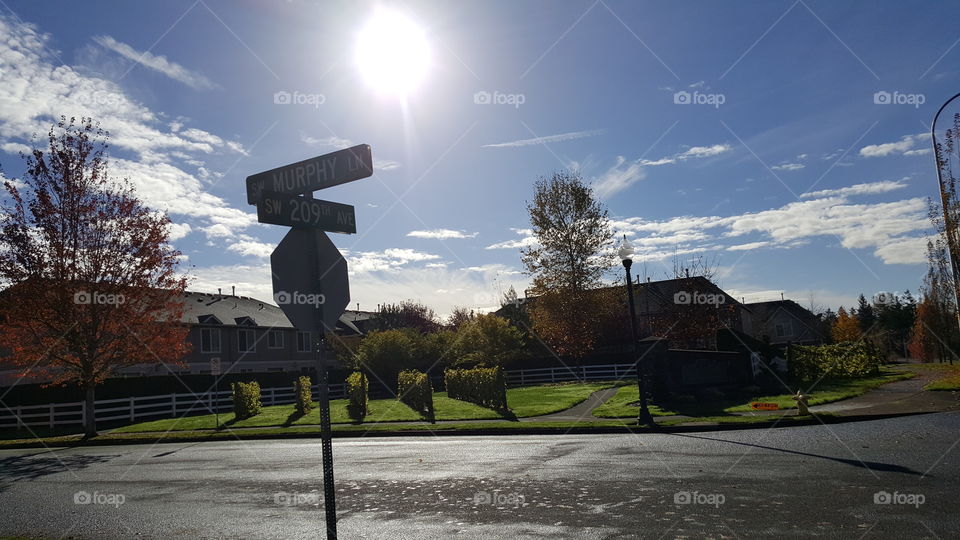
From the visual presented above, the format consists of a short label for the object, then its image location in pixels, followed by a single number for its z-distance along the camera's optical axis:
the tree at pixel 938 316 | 48.16
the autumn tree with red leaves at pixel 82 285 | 21.80
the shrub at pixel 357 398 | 25.17
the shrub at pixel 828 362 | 31.58
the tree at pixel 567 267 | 43.00
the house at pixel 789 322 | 86.25
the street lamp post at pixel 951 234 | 21.72
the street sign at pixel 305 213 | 4.79
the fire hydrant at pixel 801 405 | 16.69
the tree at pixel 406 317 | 70.75
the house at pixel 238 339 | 45.31
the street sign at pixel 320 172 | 5.07
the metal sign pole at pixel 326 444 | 4.24
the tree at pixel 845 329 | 75.16
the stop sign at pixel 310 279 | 4.63
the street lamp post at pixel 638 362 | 18.17
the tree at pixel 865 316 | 95.31
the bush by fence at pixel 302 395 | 27.31
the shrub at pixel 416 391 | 24.59
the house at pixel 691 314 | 48.59
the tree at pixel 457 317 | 79.65
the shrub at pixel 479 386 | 24.95
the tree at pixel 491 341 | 43.62
